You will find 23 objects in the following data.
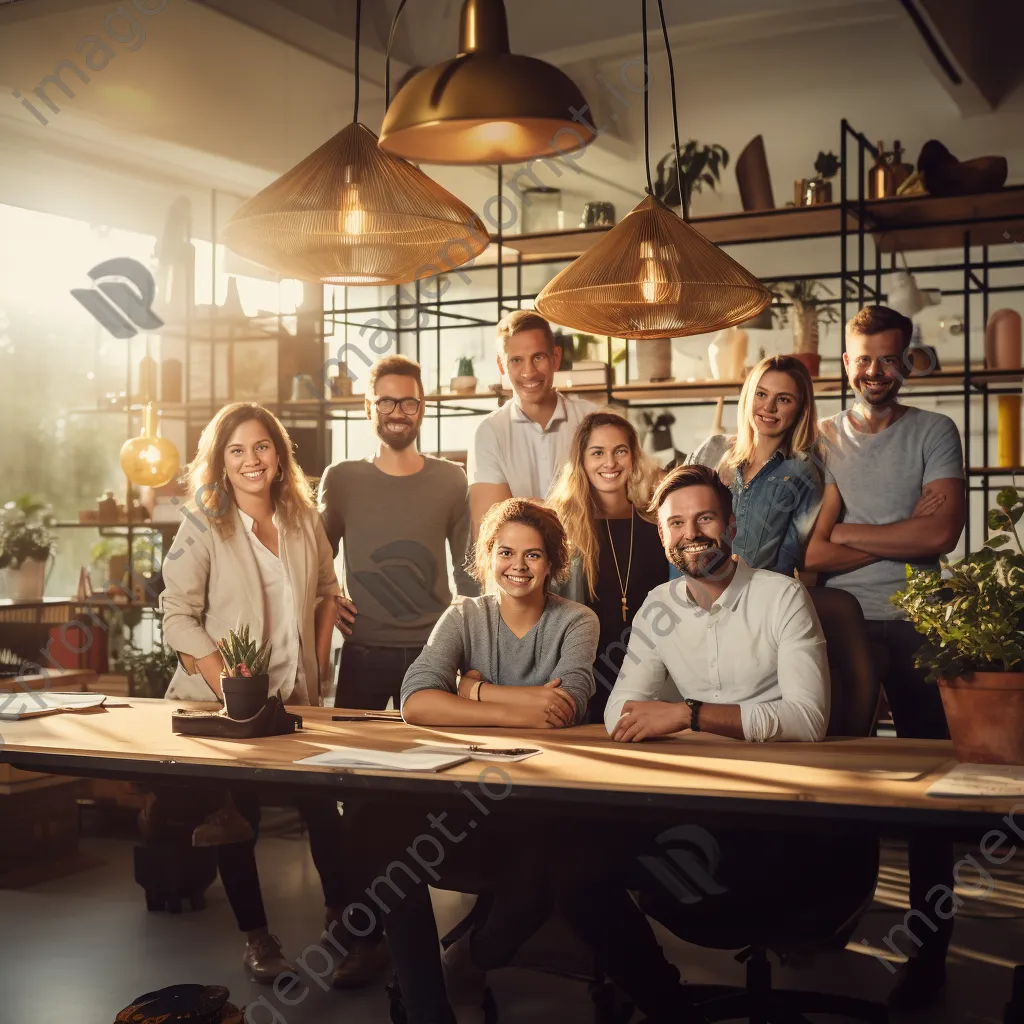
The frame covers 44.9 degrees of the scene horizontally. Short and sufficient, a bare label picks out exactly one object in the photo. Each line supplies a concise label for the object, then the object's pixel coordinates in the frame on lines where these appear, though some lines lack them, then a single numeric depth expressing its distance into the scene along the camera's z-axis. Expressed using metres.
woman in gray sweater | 2.41
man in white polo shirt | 3.77
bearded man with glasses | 3.65
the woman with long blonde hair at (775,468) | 3.25
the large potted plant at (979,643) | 2.12
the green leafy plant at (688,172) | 5.50
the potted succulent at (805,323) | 5.28
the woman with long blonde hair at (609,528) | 3.23
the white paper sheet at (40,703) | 2.98
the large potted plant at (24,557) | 6.03
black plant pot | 2.64
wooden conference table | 1.93
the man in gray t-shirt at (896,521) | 3.20
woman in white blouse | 3.21
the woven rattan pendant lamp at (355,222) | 2.64
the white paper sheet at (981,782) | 1.92
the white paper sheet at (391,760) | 2.21
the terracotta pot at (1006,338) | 5.26
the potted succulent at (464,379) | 6.21
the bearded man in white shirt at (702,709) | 2.30
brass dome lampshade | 2.40
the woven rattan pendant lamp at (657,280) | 2.78
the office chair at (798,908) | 2.28
